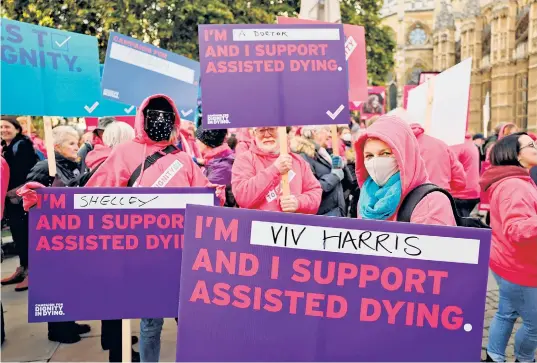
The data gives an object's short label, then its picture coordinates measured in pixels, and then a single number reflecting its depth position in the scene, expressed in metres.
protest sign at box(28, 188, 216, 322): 2.63
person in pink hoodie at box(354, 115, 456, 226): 2.14
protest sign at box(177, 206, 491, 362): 1.69
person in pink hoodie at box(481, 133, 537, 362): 3.23
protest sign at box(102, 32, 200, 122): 4.88
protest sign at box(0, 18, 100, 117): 3.85
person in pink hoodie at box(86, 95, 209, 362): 3.35
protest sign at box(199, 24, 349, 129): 3.39
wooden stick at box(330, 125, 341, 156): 4.35
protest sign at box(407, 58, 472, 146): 4.16
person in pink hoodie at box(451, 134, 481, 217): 5.55
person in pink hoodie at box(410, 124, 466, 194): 4.65
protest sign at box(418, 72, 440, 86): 7.36
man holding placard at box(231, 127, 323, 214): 3.58
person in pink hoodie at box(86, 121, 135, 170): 4.17
